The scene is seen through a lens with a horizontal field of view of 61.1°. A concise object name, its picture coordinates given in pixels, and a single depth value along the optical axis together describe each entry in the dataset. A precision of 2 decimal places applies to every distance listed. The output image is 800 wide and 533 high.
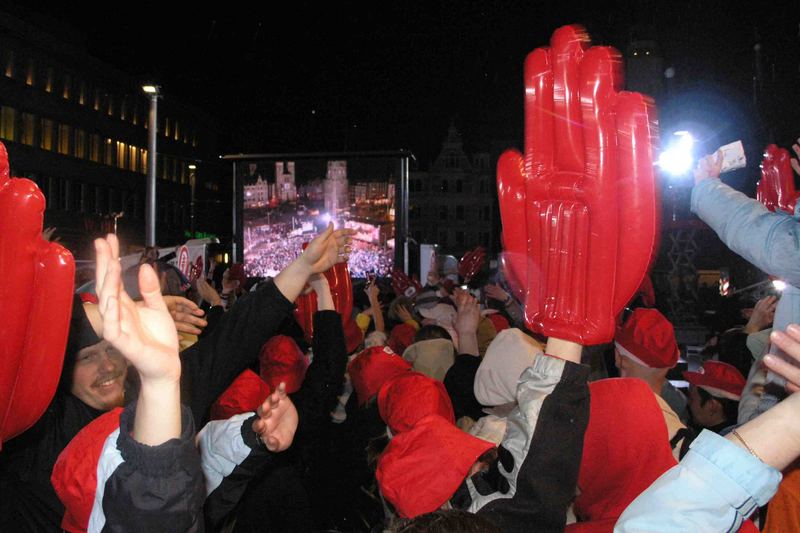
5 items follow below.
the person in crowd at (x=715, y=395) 4.09
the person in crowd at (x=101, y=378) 2.23
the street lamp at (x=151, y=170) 14.36
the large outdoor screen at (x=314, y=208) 16.42
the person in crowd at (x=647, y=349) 3.74
